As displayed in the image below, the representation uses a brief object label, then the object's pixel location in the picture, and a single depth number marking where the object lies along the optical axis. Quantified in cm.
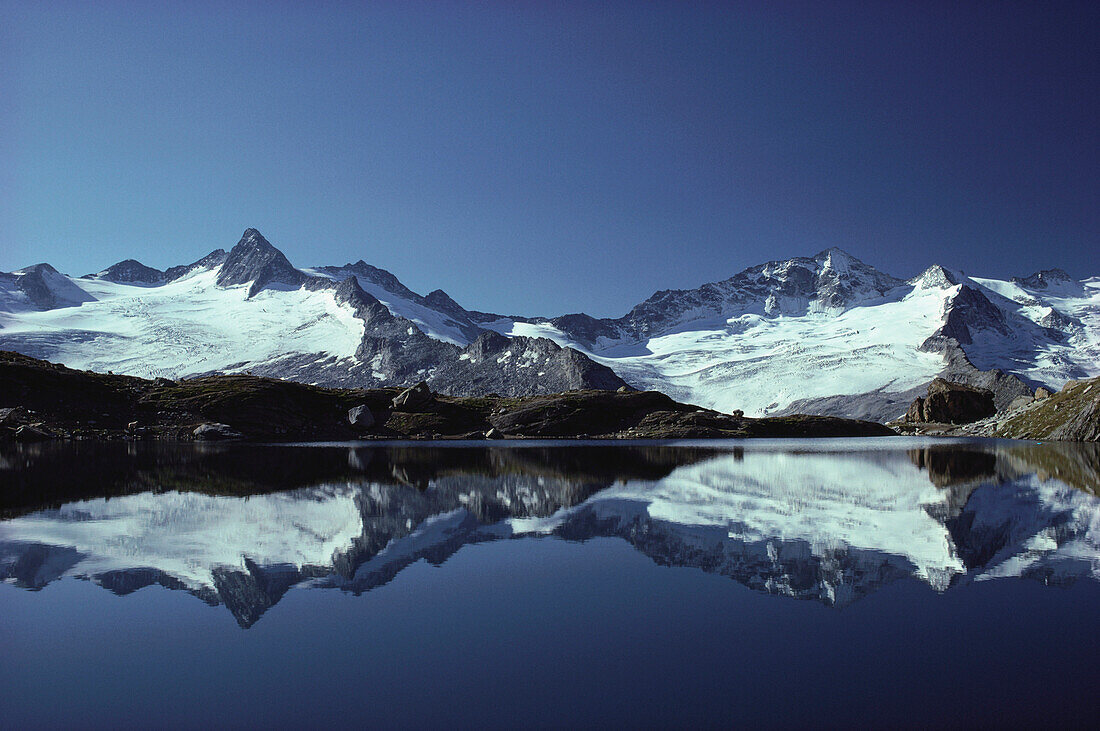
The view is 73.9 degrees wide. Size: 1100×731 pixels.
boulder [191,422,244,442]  11862
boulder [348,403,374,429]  14412
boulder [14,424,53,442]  10006
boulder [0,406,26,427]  10254
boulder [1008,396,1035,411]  18625
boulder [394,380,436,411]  15538
